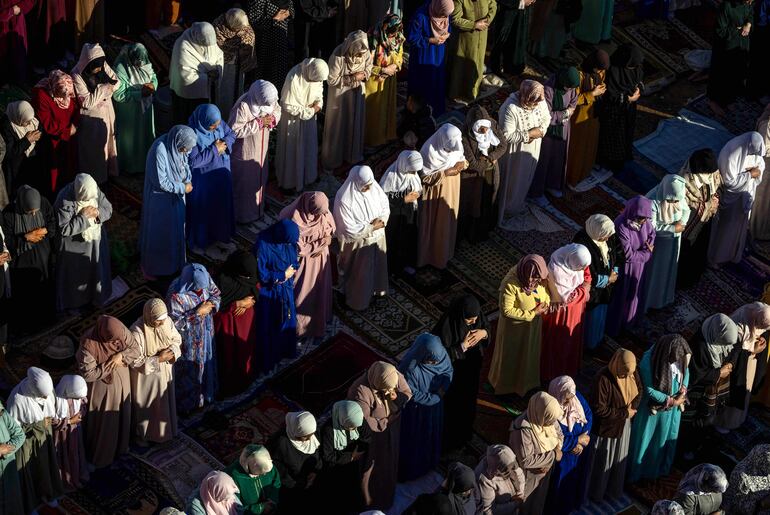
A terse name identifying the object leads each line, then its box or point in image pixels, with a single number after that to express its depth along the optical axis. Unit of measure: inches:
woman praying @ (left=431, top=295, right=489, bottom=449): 603.8
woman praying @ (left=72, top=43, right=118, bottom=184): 694.5
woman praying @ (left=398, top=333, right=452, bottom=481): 591.8
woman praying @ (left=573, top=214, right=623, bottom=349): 646.5
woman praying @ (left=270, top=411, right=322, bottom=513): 559.5
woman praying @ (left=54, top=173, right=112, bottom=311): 632.4
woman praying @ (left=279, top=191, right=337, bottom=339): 638.5
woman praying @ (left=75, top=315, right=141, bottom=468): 575.2
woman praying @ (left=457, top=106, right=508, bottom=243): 695.1
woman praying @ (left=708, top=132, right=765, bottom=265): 701.3
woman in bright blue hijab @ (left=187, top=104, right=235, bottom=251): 674.2
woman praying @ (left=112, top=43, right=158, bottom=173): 708.0
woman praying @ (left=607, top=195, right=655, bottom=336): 660.7
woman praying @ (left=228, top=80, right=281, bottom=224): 693.3
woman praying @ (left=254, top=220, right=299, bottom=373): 624.4
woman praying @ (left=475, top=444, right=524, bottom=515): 567.2
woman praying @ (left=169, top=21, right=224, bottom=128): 713.6
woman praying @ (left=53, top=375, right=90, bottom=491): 565.6
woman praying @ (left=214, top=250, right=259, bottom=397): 613.0
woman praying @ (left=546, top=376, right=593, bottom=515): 585.0
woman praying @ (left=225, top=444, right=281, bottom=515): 548.7
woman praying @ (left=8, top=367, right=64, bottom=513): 558.9
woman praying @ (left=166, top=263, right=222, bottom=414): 598.2
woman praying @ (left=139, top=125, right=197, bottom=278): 657.0
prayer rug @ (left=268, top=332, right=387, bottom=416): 644.1
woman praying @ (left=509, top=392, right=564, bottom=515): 574.2
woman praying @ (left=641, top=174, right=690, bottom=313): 674.8
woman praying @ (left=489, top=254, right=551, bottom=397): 628.4
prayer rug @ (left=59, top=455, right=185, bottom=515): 593.6
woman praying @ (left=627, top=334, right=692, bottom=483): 601.9
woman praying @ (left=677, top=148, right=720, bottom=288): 688.4
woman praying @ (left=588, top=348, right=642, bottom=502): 594.5
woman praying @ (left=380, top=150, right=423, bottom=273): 668.7
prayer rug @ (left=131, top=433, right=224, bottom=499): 606.9
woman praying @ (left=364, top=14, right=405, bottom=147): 741.9
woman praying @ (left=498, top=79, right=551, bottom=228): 709.3
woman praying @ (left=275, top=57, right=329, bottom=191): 710.5
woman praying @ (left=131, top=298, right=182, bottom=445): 585.6
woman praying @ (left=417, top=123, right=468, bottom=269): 679.7
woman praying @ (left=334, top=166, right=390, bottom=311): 652.1
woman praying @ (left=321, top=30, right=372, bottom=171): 726.5
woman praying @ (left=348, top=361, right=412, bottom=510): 576.7
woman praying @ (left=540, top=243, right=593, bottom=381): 636.1
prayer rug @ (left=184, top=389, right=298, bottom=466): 621.6
